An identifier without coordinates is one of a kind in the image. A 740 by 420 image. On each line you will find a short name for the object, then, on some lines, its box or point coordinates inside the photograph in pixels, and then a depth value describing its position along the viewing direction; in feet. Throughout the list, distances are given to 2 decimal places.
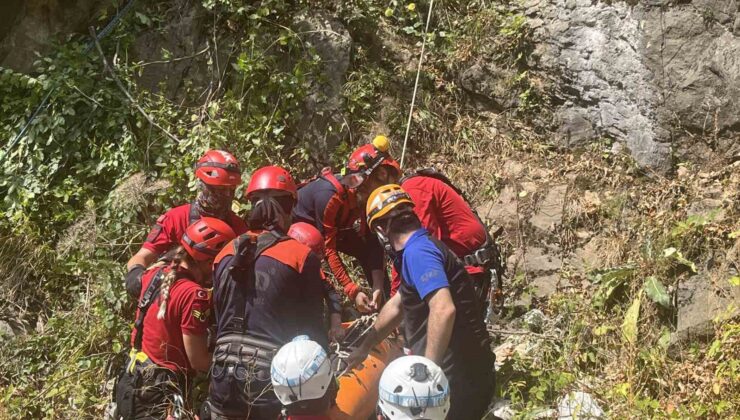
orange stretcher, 15.05
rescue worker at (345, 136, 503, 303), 17.15
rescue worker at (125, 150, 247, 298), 17.90
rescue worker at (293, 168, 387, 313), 19.69
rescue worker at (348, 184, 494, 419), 12.91
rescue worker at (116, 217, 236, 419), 15.11
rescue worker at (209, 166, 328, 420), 14.03
